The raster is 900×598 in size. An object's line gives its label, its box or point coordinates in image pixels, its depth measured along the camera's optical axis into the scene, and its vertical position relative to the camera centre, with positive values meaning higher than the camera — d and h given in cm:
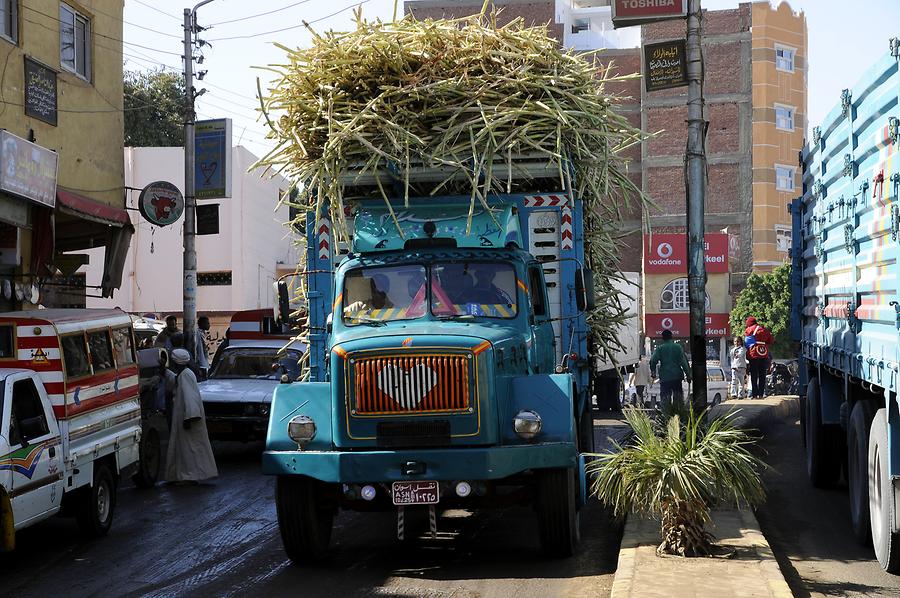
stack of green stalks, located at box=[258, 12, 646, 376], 1042 +196
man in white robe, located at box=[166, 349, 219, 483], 1375 -149
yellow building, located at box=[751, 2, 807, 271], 6131 +1048
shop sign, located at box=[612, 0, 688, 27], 1247 +339
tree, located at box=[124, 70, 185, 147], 5053 +957
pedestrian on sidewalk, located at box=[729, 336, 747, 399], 3140 -170
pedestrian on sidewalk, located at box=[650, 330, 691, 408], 1791 -87
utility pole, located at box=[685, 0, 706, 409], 1256 +144
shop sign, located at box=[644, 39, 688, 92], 1260 +280
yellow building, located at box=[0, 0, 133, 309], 1686 +307
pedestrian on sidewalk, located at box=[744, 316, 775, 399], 2505 -101
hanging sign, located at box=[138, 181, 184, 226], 2178 +228
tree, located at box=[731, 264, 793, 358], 4950 +19
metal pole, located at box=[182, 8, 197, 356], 2274 +159
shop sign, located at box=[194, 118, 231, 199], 2316 +330
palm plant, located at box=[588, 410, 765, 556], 786 -122
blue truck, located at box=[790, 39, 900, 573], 766 +4
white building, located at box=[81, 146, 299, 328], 4212 +246
